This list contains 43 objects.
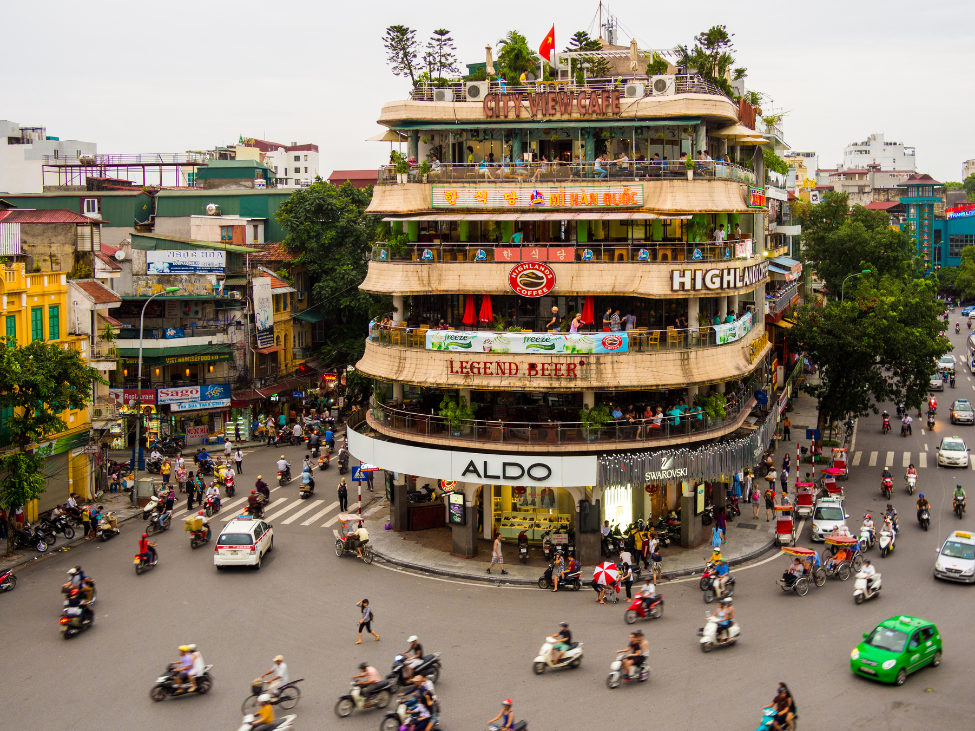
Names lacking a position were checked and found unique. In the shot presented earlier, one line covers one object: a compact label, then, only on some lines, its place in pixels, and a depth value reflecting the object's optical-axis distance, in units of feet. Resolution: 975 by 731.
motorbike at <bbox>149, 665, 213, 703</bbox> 85.71
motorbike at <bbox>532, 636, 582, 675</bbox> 90.99
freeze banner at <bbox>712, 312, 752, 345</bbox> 128.16
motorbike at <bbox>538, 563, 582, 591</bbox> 114.42
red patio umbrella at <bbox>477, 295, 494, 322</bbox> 126.72
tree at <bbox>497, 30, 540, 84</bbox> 134.92
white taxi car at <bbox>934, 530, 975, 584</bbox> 114.21
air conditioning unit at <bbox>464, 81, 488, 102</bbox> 131.03
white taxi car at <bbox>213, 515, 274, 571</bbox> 120.78
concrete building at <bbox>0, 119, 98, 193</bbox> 306.76
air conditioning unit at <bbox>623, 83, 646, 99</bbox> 126.55
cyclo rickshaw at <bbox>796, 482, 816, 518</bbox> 144.97
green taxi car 87.56
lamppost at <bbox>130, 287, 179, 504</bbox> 155.43
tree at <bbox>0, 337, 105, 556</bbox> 120.16
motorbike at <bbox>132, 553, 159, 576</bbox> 120.26
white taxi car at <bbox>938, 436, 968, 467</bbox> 174.70
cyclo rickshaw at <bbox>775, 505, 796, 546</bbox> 130.31
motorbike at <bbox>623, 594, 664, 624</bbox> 103.71
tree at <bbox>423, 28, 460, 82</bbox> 181.16
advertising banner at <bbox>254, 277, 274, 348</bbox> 205.26
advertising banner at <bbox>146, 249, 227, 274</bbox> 192.54
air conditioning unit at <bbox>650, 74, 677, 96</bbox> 128.88
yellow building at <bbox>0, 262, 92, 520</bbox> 135.23
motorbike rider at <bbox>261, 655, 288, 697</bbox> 82.33
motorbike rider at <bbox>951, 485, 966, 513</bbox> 143.23
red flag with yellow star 125.70
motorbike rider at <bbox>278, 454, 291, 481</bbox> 165.99
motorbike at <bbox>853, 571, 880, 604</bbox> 108.06
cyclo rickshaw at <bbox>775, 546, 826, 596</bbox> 111.55
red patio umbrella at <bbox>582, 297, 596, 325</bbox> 124.57
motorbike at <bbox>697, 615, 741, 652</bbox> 95.25
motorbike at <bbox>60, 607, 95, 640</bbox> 99.88
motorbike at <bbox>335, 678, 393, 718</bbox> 82.94
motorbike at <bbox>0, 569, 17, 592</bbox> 113.09
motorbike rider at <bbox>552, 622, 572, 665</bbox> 91.05
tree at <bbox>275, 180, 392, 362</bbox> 221.66
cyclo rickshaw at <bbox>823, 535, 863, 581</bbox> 116.67
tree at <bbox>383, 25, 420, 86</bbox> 202.18
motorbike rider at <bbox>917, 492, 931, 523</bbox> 138.10
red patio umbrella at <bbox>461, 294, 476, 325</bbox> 128.16
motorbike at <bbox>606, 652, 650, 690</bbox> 87.61
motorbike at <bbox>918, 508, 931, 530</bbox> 137.28
